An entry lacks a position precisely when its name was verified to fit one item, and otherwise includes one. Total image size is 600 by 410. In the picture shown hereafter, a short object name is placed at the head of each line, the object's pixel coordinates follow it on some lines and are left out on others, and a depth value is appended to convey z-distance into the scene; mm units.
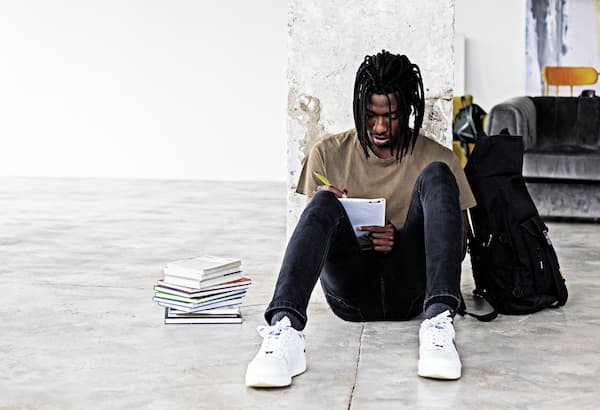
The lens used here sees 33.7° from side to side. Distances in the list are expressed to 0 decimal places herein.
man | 2496
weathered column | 3320
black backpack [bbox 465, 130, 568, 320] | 3209
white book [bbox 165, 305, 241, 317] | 3104
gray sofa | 5598
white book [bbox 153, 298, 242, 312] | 3076
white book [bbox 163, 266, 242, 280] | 3035
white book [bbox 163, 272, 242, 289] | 3039
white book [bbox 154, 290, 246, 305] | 3062
